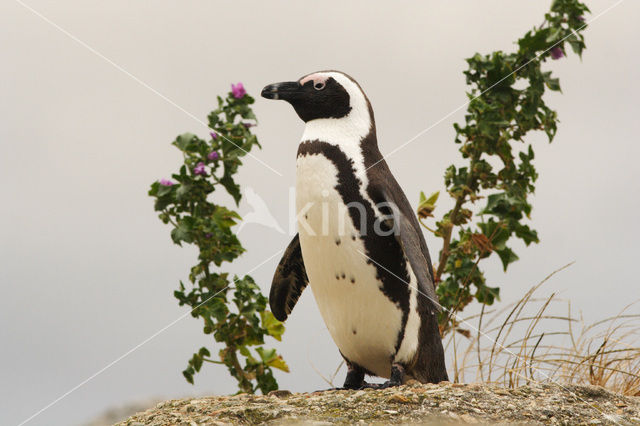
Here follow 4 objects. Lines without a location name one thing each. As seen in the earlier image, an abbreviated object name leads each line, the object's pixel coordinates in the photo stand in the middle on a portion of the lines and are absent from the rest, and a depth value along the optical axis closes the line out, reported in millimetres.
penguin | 9148
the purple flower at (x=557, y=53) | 12375
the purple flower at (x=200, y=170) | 11781
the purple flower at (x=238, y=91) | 11844
